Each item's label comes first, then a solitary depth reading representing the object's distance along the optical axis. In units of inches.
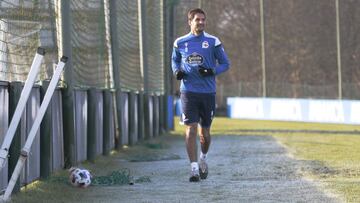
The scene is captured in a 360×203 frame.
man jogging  753.0
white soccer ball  689.0
